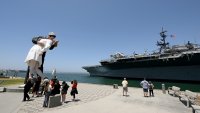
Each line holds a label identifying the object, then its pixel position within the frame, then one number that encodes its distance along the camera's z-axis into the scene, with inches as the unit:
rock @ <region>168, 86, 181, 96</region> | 381.2
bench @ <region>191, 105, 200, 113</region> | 155.4
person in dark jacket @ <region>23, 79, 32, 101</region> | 272.1
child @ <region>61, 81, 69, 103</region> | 282.3
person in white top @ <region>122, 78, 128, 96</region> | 377.4
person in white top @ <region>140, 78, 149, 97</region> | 370.5
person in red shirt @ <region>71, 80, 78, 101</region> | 298.1
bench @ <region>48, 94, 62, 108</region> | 239.8
